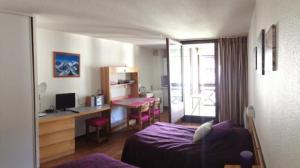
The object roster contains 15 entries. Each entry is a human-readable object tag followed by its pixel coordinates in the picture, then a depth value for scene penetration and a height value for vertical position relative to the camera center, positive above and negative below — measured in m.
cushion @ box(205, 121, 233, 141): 2.81 -0.68
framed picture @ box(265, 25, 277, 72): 1.14 +0.16
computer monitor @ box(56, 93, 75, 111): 4.12 -0.39
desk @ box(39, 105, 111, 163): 3.48 -0.90
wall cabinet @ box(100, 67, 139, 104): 5.12 -0.05
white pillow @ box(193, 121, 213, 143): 2.83 -0.69
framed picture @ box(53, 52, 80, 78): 4.19 +0.32
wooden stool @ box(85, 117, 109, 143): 4.37 -0.86
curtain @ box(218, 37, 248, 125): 5.01 +0.02
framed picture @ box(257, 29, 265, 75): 1.63 +0.22
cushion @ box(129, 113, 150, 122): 5.11 -0.87
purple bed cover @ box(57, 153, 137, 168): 2.16 -0.84
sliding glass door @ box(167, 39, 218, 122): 5.14 -0.04
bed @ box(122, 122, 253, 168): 2.51 -0.86
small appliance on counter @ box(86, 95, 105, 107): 4.75 -0.44
